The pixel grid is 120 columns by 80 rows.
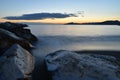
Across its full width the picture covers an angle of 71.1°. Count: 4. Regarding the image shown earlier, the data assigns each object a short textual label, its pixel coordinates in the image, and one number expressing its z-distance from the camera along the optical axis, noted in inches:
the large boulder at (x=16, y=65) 126.1
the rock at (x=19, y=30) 364.3
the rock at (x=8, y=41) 231.1
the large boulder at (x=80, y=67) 132.5
